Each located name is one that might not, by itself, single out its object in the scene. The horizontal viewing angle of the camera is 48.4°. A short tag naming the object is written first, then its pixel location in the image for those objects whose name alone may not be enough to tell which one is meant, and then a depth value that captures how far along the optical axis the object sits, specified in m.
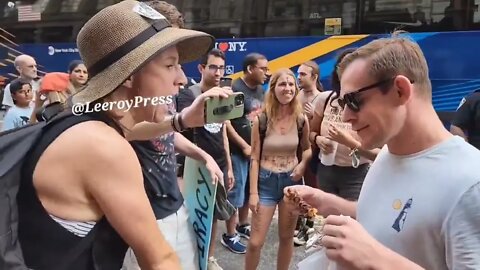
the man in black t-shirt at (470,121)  4.05
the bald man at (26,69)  6.31
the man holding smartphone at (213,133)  4.52
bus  7.30
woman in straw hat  1.26
